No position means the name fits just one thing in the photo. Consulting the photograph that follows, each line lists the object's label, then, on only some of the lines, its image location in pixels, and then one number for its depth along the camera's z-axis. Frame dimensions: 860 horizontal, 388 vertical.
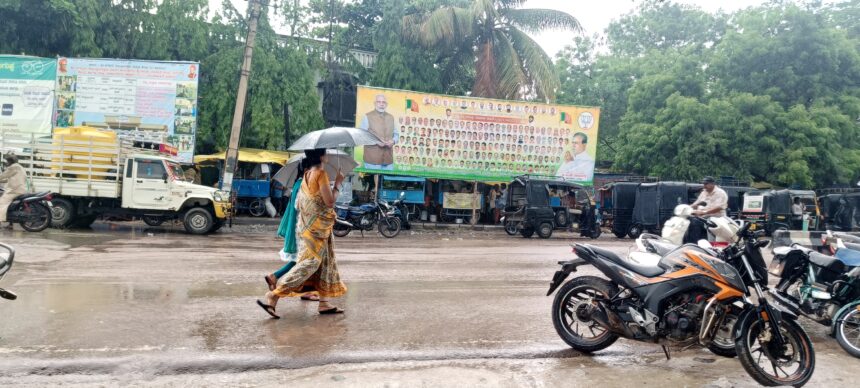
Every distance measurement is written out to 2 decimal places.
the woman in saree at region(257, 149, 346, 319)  5.39
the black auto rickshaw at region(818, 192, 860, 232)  21.80
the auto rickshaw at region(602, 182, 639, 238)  19.75
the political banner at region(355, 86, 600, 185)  19.91
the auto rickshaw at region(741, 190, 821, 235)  20.28
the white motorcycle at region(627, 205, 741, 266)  4.75
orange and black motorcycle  3.98
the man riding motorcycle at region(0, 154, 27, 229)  12.31
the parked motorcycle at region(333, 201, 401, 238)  16.36
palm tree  21.30
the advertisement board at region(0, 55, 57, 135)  17.94
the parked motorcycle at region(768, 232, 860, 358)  5.14
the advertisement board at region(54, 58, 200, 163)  18.11
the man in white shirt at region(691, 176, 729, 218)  8.95
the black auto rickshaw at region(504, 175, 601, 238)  18.06
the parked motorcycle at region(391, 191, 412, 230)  18.38
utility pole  16.14
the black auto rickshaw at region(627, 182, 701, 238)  18.77
